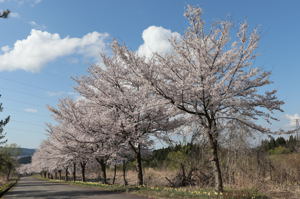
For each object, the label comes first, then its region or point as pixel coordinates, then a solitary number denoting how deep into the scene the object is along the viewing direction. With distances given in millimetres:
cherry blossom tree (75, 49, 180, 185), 15745
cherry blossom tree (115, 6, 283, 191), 10609
